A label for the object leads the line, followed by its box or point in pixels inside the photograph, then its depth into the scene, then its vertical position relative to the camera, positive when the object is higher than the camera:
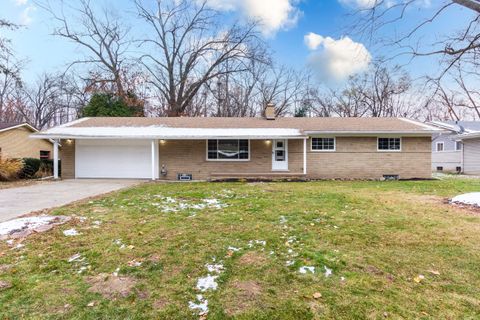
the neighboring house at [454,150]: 19.83 +0.77
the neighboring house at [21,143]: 18.67 +1.26
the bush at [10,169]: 13.12 -0.33
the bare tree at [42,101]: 33.53 +7.06
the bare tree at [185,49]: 27.80 +10.89
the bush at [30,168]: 14.48 -0.32
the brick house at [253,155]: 14.52 +0.28
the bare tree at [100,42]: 26.41 +11.30
